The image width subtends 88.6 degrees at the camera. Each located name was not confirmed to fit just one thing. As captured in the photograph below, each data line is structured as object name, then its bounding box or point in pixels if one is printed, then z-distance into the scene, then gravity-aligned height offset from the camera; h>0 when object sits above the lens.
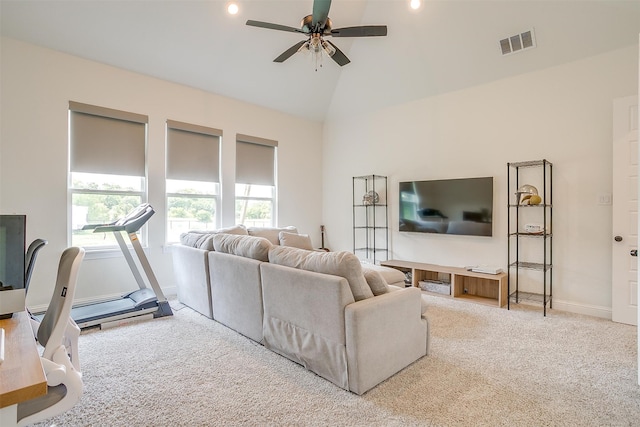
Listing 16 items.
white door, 3.32 +0.01
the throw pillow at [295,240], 4.54 -0.39
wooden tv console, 4.04 -0.96
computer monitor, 1.33 -0.15
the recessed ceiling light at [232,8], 3.61 +2.27
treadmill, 3.33 -0.98
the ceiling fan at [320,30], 2.69 +1.59
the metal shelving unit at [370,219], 5.63 -0.12
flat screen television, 4.41 +0.08
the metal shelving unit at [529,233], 3.94 -0.25
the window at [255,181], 5.42 +0.54
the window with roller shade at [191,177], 4.62 +0.52
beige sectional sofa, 2.10 -0.72
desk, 0.82 -0.44
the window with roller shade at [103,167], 3.87 +0.58
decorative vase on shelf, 5.59 +0.24
